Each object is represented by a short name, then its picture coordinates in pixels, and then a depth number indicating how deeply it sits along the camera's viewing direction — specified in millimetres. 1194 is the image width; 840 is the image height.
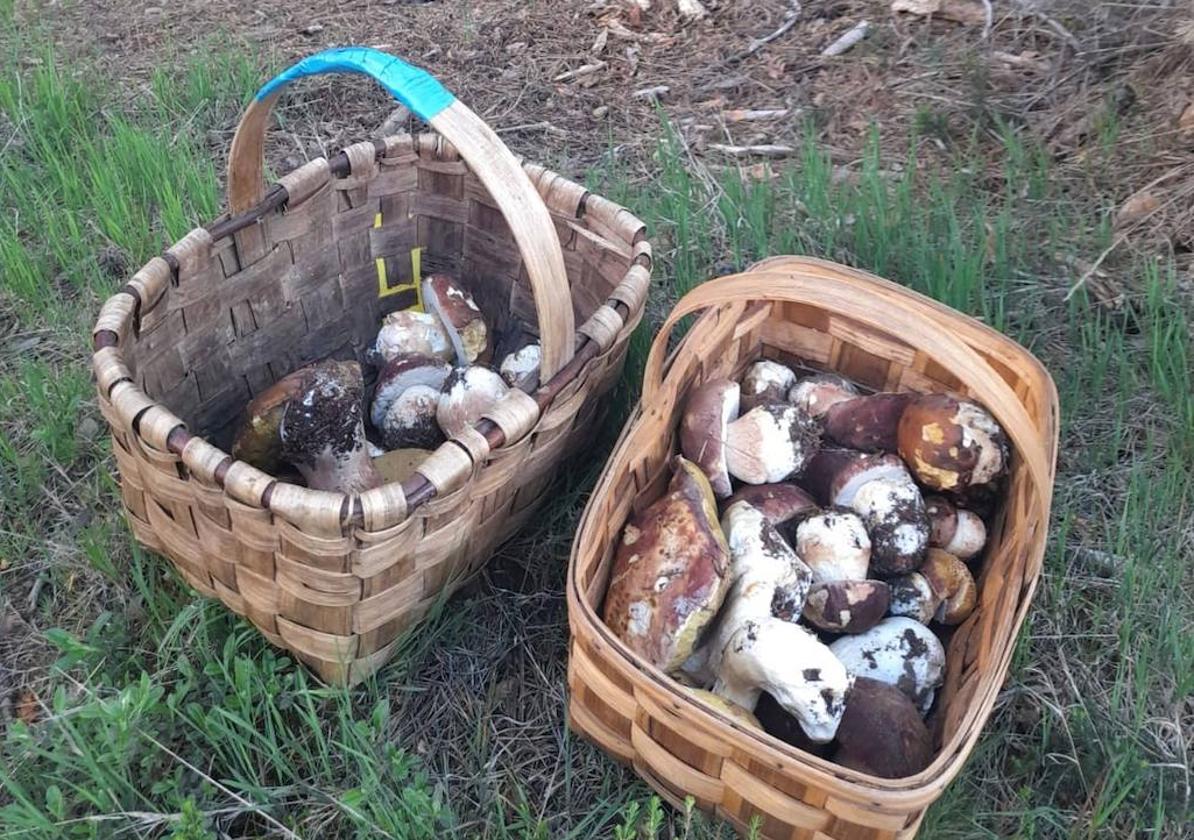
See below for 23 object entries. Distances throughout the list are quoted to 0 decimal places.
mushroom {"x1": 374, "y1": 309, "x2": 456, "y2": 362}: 1779
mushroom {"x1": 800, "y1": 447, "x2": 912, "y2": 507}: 1491
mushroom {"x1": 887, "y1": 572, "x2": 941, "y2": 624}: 1401
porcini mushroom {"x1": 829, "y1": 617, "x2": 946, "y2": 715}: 1318
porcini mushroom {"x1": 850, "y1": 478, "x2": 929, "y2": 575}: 1412
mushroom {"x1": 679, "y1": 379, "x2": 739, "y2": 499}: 1503
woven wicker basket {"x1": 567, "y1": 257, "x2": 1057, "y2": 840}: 1093
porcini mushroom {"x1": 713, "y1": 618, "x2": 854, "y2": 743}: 1182
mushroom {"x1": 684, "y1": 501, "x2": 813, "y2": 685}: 1298
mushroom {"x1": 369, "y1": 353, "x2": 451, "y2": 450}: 1641
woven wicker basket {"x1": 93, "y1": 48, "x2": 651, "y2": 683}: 1231
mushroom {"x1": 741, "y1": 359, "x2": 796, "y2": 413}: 1640
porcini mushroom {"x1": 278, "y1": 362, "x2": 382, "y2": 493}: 1453
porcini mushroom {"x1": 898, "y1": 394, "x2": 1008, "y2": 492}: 1451
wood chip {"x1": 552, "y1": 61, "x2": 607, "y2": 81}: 2807
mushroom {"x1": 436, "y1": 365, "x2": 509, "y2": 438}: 1579
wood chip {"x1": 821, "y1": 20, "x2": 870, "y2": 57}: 2709
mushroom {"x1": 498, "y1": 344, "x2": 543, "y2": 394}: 1709
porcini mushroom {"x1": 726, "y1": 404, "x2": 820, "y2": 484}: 1503
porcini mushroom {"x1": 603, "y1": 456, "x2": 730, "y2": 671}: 1263
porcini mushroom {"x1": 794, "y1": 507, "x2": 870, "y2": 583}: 1377
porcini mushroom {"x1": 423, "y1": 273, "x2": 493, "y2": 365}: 1805
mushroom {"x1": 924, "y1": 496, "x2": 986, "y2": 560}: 1495
